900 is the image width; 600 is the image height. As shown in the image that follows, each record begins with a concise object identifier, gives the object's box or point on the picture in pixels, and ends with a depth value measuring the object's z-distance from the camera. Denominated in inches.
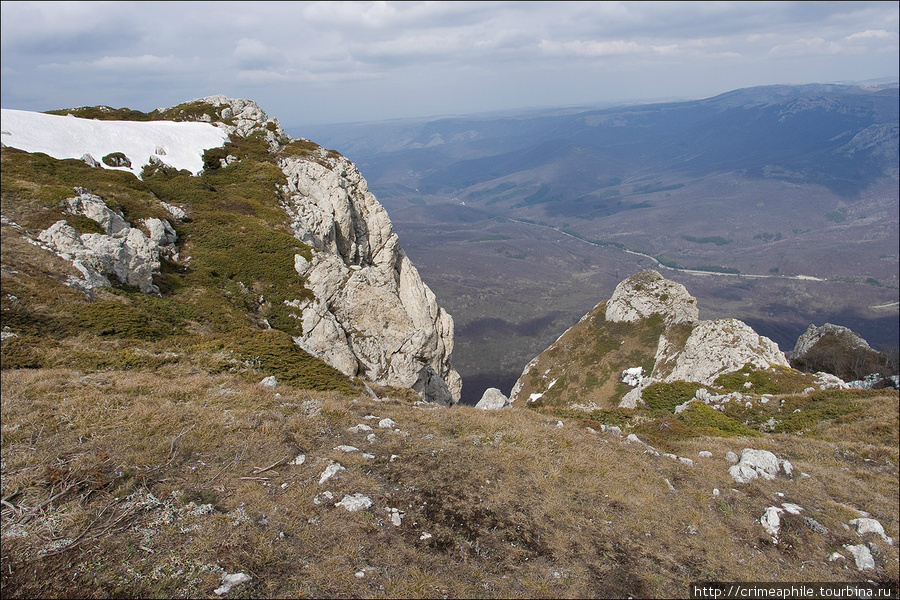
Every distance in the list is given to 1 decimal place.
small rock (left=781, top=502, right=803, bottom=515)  484.5
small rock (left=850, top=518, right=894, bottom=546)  470.0
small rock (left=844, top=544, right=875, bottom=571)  417.3
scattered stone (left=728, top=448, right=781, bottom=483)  558.9
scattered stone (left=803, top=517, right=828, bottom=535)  459.5
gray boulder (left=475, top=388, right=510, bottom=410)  2026.3
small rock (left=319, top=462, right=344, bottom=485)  383.3
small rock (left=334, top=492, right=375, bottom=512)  351.3
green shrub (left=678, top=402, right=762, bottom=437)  956.5
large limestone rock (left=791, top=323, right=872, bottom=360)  2756.2
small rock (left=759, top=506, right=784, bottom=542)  439.8
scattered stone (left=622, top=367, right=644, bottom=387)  2893.7
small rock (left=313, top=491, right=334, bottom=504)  355.9
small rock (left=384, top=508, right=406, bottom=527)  346.3
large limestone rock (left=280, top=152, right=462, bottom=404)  1194.6
